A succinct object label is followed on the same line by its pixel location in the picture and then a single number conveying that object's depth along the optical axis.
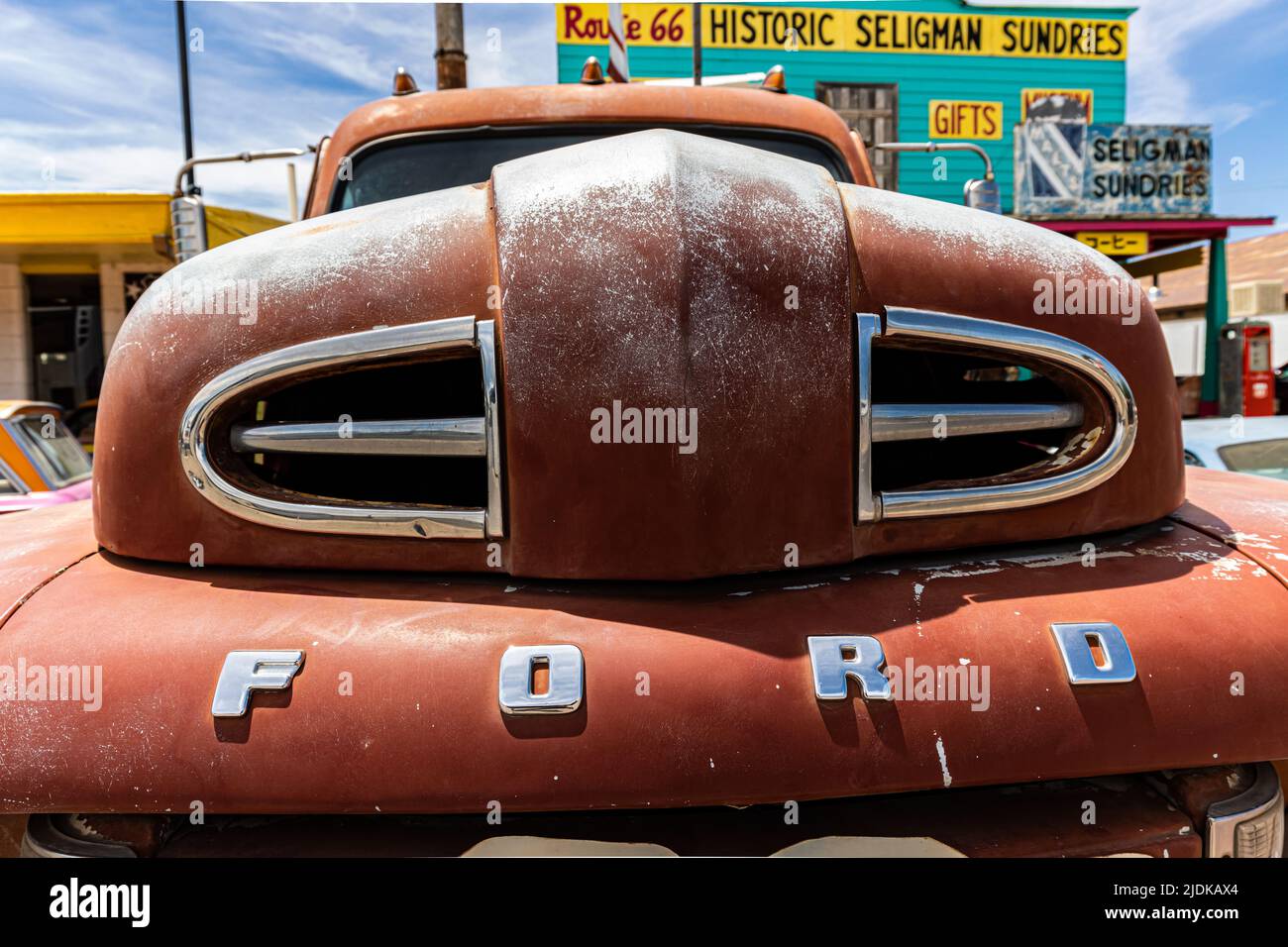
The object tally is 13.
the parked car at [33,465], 5.55
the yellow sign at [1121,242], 12.55
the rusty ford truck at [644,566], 1.14
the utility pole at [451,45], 5.96
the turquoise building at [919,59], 14.65
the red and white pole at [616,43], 4.45
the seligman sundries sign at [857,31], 14.36
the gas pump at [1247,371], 12.63
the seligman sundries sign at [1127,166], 12.47
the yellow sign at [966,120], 15.48
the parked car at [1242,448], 5.20
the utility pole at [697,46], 4.38
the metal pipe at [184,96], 13.02
